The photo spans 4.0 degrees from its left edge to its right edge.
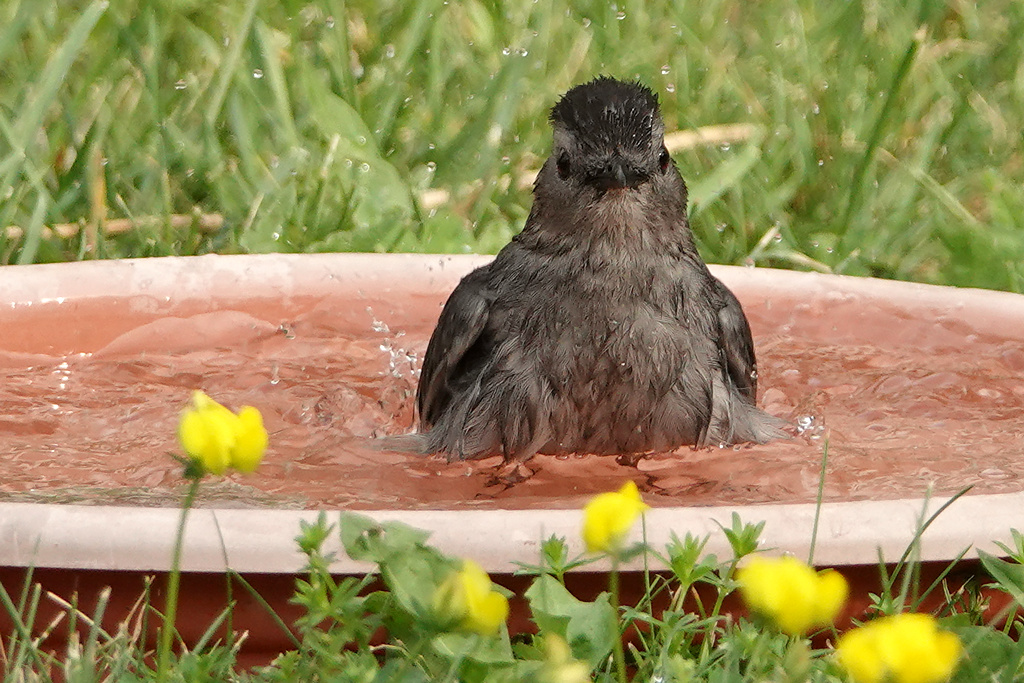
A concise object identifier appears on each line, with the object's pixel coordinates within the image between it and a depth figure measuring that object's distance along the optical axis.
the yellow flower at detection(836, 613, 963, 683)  2.46
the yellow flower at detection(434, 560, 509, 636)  2.74
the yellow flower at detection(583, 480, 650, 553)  2.83
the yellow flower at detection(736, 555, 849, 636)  2.59
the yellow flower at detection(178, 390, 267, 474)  2.67
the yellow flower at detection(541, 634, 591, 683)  2.66
